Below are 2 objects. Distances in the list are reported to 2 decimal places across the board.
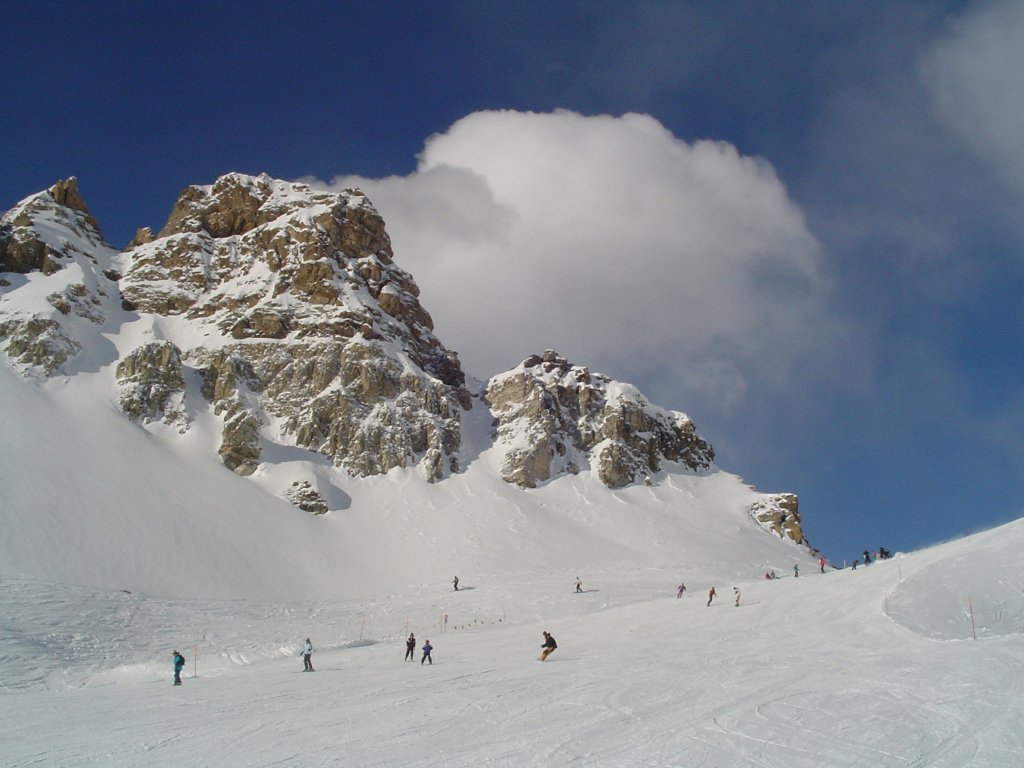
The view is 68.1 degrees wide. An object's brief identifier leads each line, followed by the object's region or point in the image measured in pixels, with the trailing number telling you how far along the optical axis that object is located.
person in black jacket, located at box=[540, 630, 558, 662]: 27.23
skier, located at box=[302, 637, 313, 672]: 27.42
